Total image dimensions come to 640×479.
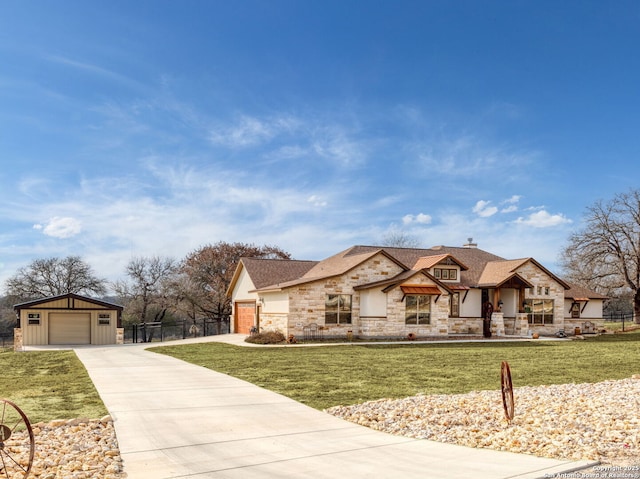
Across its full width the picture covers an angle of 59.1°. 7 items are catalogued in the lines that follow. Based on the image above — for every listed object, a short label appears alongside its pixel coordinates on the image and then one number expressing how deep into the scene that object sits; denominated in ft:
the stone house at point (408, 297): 94.07
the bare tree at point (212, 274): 150.92
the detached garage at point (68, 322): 94.84
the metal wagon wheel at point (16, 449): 18.56
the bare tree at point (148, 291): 152.56
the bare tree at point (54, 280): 153.89
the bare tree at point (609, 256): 135.25
